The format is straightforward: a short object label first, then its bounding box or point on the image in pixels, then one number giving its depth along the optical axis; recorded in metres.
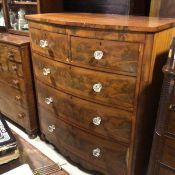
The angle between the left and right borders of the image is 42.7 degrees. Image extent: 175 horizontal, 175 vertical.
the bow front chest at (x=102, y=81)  1.09
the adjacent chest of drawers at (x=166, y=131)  0.96
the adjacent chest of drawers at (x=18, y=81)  1.75
